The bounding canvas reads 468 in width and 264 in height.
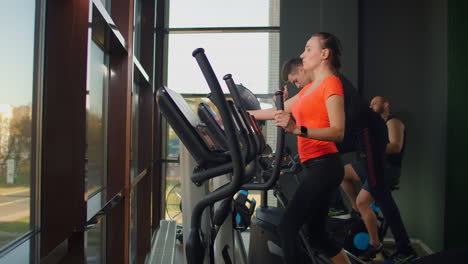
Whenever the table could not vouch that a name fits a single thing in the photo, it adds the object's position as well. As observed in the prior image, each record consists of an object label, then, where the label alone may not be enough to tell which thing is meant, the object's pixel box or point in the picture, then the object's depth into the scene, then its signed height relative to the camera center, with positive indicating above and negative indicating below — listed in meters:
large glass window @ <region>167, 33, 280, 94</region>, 4.22 +0.94
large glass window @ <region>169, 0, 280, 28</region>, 4.19 +1.44
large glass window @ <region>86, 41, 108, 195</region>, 1.99 +0.07
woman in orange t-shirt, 1.83 -0.05
